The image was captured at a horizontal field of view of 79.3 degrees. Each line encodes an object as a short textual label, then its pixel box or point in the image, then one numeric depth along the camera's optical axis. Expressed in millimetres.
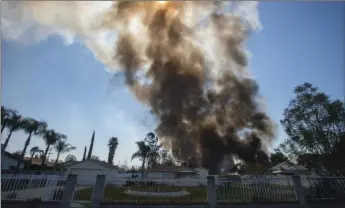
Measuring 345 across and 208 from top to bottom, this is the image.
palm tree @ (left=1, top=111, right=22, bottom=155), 28042
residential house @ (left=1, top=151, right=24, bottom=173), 31625
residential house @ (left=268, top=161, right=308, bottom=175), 19244
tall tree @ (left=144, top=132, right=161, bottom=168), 51991
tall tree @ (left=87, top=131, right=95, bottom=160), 49162
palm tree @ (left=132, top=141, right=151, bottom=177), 50688
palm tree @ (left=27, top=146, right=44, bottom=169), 41000
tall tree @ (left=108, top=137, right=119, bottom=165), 54750
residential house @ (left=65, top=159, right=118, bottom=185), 24188
